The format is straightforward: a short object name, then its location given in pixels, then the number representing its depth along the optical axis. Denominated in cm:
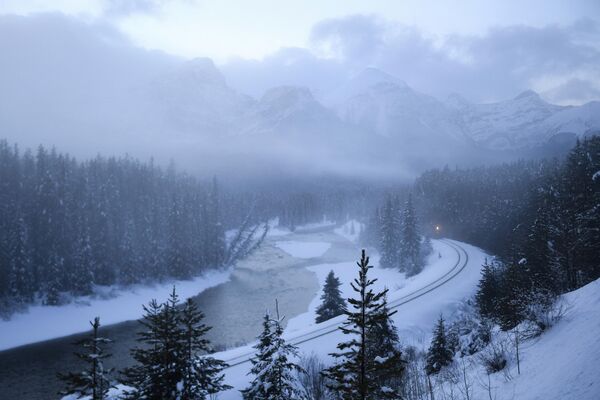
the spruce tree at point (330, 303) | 3375
